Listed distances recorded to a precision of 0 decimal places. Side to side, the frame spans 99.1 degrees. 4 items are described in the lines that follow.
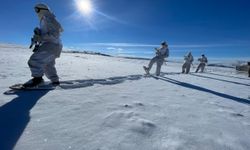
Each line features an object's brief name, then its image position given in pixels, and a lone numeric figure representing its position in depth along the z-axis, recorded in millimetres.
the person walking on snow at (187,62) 9378
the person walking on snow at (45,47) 2320
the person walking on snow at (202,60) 11749
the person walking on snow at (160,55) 6024
